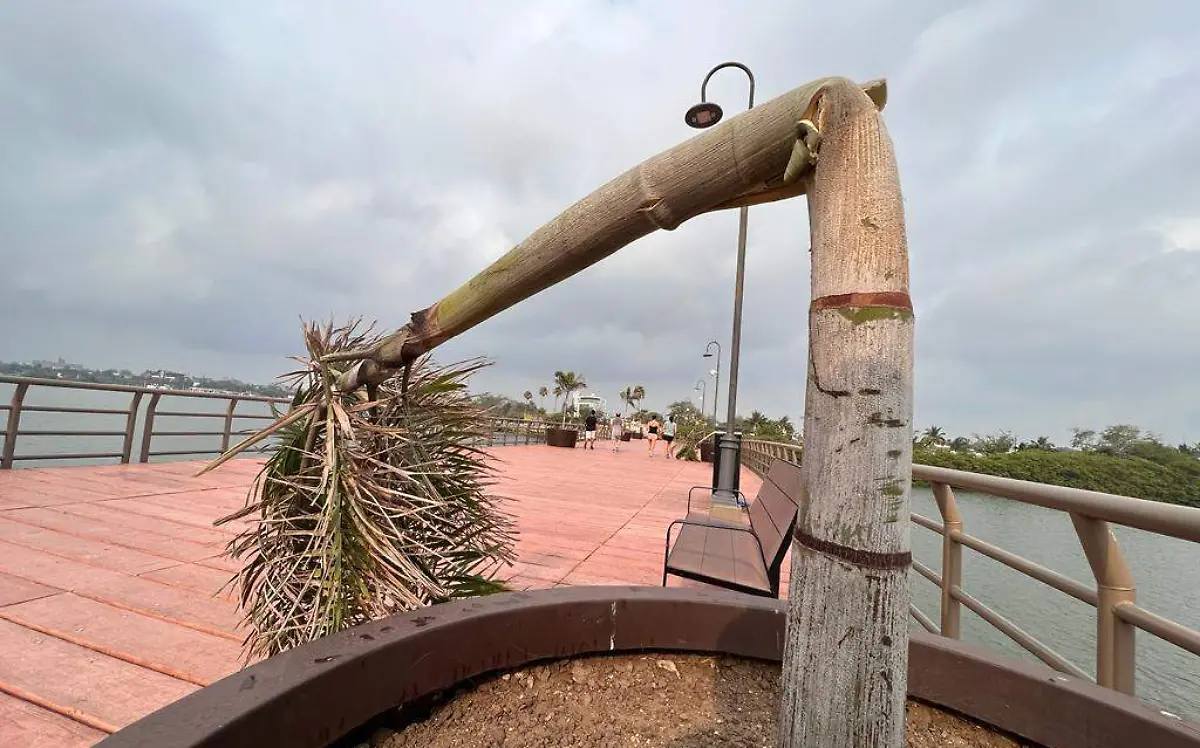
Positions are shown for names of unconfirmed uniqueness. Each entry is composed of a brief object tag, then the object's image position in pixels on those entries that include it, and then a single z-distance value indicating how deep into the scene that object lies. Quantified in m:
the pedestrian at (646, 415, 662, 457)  15.06
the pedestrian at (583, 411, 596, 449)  17.05
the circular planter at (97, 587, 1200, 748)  0.64
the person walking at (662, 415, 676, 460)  15.56
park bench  2.02
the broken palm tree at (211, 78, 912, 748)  0.56
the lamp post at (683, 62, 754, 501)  6.04
